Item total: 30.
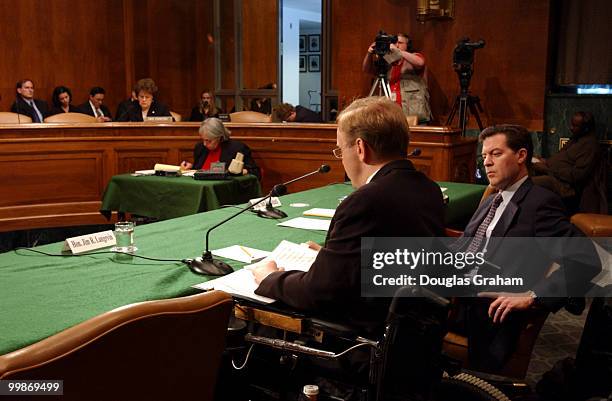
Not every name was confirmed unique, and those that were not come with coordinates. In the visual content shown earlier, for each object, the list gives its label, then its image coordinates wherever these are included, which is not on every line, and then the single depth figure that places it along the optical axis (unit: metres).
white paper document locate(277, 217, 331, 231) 2.74
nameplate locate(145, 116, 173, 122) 5.93
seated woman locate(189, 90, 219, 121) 8.11
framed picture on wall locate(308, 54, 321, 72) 10.25
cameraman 6.61
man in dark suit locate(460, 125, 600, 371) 2.03
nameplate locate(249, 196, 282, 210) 3.12
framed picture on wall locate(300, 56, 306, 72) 10.32
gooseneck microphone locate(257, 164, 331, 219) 2.94
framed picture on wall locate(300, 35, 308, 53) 10.30
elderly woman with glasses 5.01
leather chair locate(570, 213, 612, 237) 3.90
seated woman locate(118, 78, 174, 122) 6.66
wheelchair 1.54
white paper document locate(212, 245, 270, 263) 2.23
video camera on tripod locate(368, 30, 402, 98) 6.11
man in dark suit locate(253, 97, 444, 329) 1.64
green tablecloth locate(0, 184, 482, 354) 1.59
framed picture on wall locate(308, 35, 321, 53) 10.24
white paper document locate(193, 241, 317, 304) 1.84
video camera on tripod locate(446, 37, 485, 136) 6.28
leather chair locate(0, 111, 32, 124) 6.08
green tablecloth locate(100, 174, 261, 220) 4.28
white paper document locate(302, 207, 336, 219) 3.01
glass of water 2.27
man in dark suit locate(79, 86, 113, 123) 8.22
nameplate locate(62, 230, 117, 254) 2.22
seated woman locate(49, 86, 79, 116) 8.00
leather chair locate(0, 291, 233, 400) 1.03
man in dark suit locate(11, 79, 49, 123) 7.66
